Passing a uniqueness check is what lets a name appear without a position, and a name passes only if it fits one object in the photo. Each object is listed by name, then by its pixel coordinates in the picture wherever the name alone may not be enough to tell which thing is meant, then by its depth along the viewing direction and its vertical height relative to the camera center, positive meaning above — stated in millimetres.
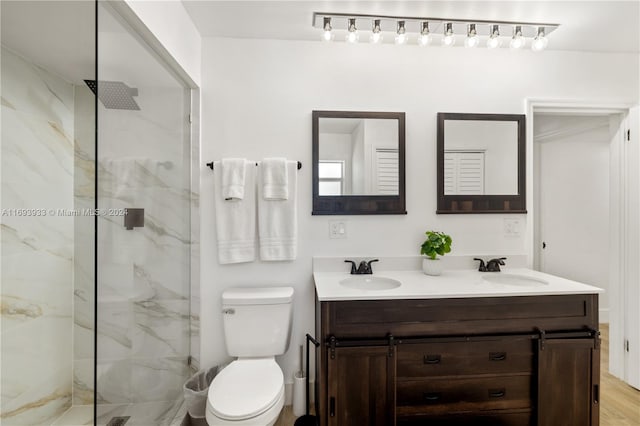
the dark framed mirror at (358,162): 1927 +333
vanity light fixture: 1708 +1121
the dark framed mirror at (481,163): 2002 +349
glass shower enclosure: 1239 -41
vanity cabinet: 1443 -742
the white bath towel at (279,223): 1878 -65
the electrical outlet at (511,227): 2039 -86
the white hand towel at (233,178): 1806 +213
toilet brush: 1808 -1129
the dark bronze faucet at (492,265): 1957 -336
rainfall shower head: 1208 +507
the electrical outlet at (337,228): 1964 -98
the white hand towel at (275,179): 1835 +211
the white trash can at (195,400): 1663 -1061
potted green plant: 1858 -230
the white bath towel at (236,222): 1854 -59
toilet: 1469 -708
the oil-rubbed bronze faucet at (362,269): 1879 -352
